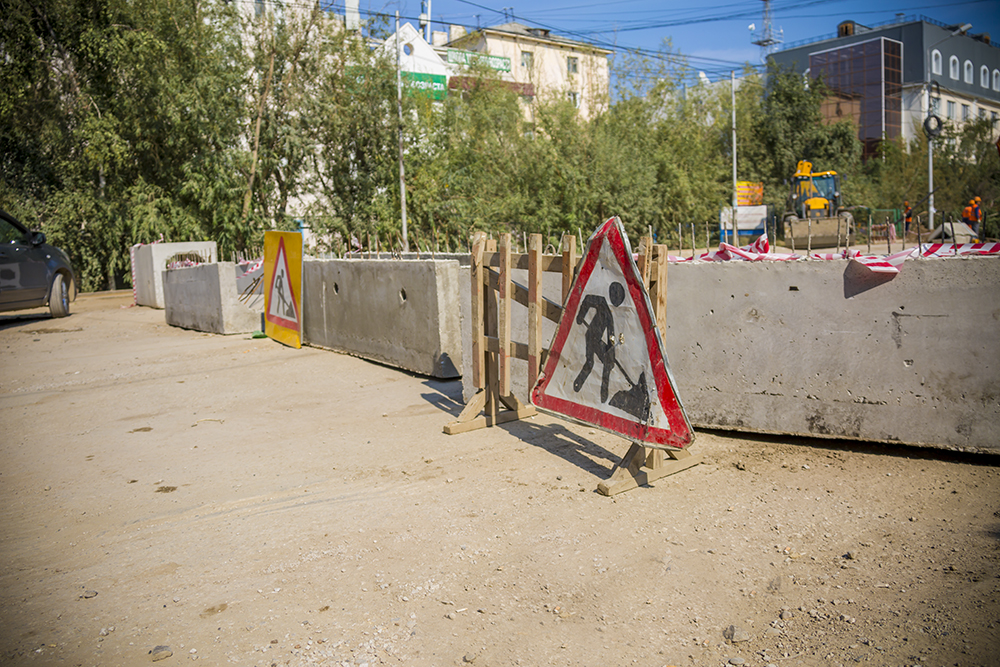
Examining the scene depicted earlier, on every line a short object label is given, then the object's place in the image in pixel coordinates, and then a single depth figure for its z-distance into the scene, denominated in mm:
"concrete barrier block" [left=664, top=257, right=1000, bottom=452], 4512
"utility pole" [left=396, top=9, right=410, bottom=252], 25453
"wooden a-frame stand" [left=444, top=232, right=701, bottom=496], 4664
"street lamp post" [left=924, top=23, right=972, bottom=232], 25047
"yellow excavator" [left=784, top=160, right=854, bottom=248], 28391
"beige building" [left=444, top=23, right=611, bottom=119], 32719
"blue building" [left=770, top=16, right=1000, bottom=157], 63469
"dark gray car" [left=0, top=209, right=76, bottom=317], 13977
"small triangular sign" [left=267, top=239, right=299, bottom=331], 10952
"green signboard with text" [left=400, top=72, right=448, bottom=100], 28444
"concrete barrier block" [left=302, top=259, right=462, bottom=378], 7898
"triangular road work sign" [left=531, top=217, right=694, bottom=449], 4375
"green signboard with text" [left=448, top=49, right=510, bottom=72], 39941
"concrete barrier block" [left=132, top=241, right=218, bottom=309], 17578
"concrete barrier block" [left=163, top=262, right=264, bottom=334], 12467
